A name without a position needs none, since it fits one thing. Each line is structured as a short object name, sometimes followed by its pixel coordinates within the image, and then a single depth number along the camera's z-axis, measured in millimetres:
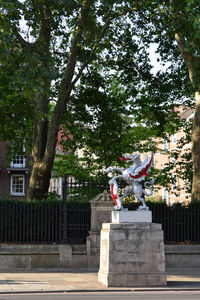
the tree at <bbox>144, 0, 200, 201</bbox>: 18066
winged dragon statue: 15117
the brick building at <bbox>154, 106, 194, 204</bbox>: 60906
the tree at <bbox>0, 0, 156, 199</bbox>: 19078
